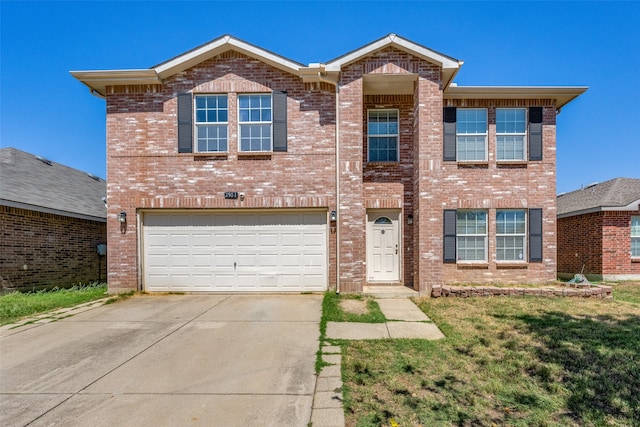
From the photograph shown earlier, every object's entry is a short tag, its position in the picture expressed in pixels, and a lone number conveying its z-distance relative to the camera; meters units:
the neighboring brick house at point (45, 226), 9.71
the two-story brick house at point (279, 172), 9.01
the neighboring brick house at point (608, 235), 12.07
